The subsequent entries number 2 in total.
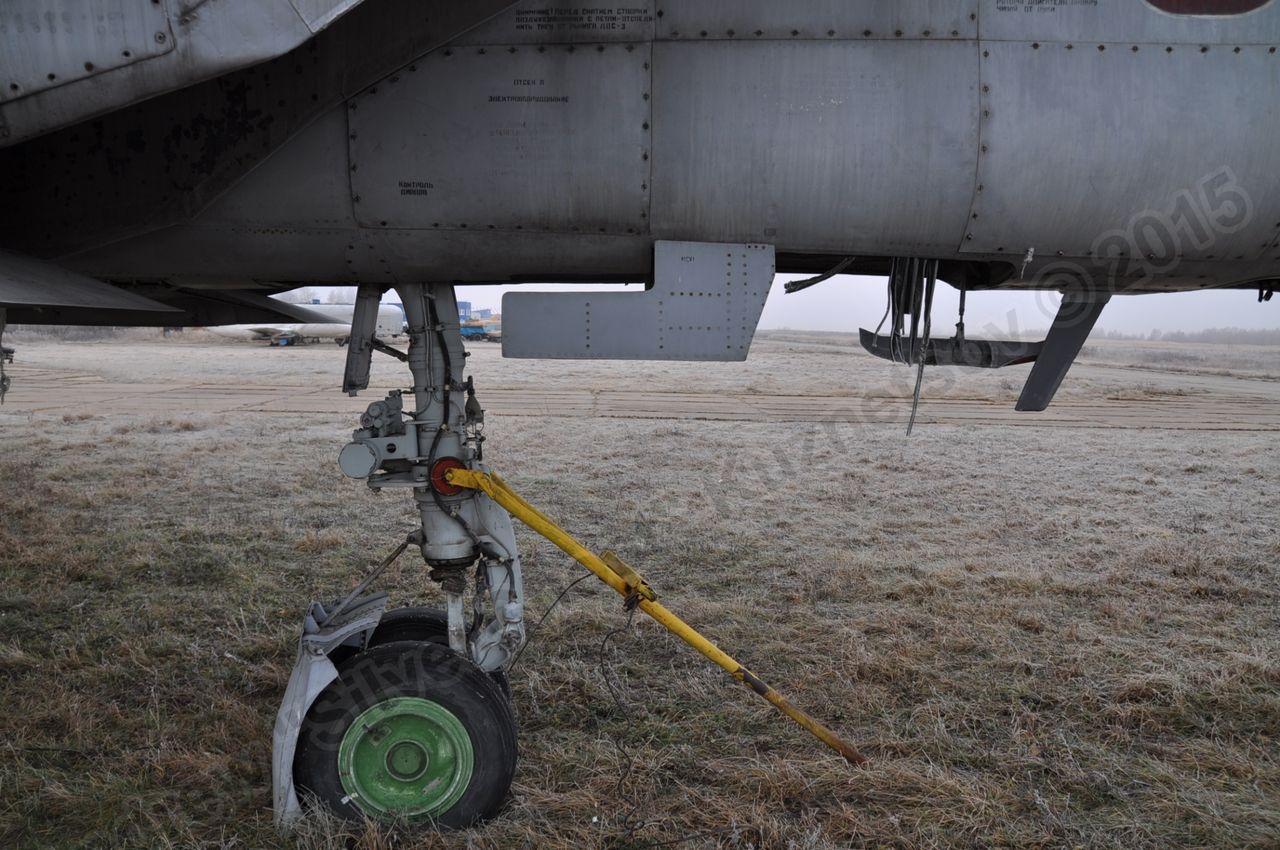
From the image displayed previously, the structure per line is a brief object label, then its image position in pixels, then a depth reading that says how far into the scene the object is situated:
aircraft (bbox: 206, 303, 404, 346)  40.41
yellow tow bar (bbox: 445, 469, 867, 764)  3.44
